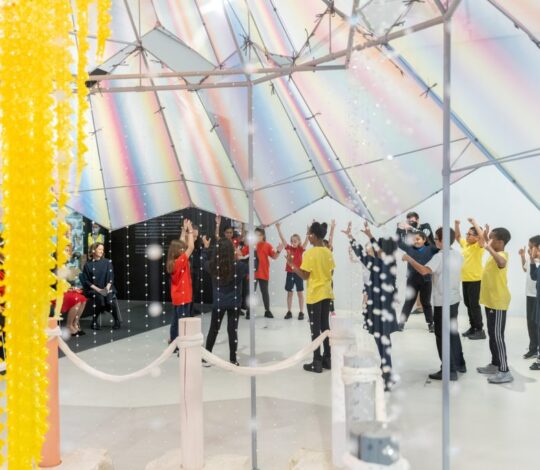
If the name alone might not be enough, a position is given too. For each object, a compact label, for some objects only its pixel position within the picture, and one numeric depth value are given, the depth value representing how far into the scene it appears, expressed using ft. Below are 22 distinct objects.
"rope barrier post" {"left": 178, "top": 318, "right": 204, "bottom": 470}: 9.87
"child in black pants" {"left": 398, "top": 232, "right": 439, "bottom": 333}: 17.95
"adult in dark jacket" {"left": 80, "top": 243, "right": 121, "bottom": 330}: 25.03
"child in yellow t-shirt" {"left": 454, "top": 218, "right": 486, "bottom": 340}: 20.34
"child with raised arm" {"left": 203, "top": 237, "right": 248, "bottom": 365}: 17.07
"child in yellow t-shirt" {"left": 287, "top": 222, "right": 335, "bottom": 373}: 17.11
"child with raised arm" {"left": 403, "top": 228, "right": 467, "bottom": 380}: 15.58
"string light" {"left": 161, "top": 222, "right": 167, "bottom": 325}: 34.09
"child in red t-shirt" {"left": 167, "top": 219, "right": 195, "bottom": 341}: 18.69
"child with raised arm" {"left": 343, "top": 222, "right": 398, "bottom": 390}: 14.83
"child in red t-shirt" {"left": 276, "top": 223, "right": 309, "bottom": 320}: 26.50
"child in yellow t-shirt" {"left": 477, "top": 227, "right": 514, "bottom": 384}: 15.66
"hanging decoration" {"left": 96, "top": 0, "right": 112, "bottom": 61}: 6.43
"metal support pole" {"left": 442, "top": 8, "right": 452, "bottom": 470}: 8.32
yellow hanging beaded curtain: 6.49
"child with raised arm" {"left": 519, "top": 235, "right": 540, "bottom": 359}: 17.93
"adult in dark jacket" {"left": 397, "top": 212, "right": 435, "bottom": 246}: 21.66
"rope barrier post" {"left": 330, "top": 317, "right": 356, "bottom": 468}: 9.39
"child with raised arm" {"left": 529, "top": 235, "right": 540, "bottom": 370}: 16.57
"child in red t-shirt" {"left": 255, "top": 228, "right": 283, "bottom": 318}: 26.35
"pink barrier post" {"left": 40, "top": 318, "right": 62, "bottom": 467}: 10.22
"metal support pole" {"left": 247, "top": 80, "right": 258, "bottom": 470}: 11.42
